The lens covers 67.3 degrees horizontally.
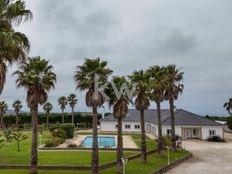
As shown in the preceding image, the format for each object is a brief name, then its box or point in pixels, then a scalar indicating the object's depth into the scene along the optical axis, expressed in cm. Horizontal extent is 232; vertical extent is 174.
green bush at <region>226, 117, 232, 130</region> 4059
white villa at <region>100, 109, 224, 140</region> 3388
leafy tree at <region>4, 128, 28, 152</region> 2243
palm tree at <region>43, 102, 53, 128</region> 4768
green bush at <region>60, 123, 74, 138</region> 3158
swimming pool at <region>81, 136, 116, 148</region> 2876
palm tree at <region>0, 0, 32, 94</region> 782
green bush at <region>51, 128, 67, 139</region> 2924
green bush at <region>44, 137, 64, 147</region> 2456
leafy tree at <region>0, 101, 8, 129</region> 4453
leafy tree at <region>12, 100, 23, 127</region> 4592
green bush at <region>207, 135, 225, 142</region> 3230
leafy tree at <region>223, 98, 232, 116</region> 5295
